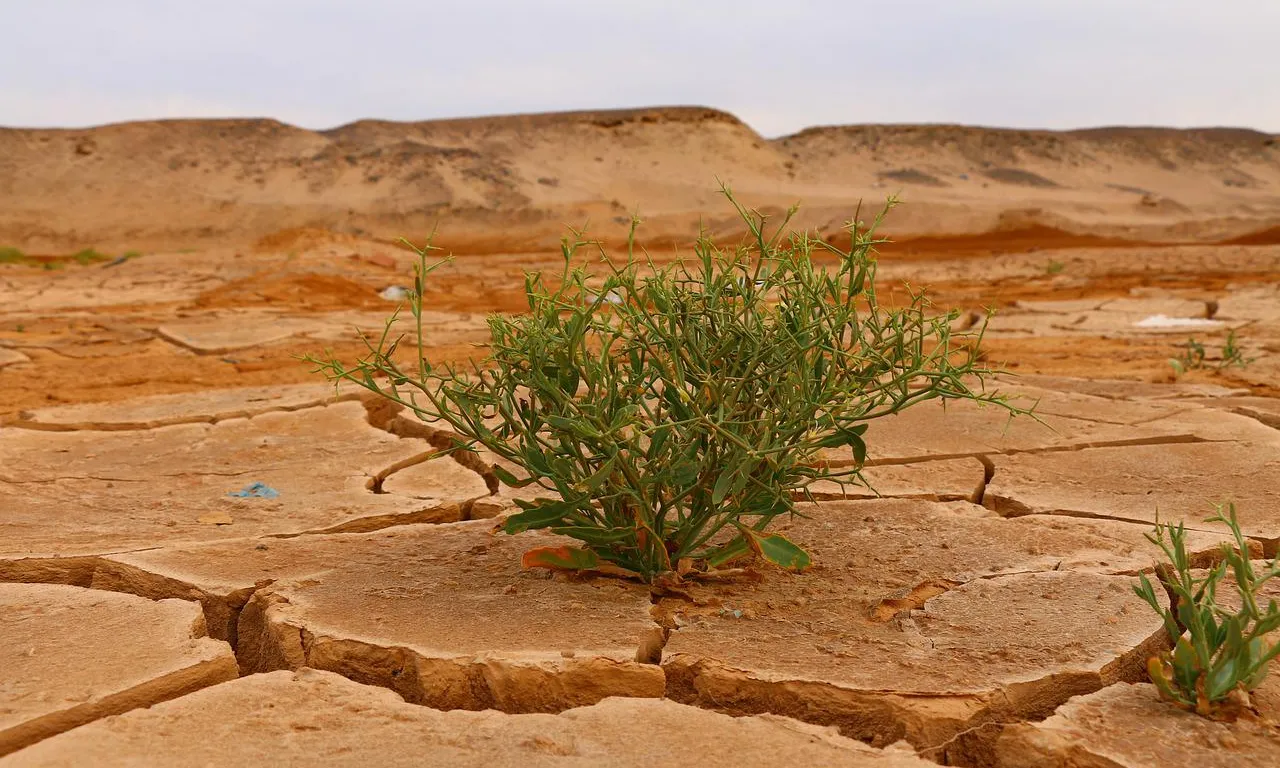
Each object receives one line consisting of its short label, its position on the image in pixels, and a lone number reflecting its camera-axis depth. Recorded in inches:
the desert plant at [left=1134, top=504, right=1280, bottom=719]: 53.0
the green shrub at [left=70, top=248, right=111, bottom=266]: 481.7
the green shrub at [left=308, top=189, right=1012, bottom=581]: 67.3
